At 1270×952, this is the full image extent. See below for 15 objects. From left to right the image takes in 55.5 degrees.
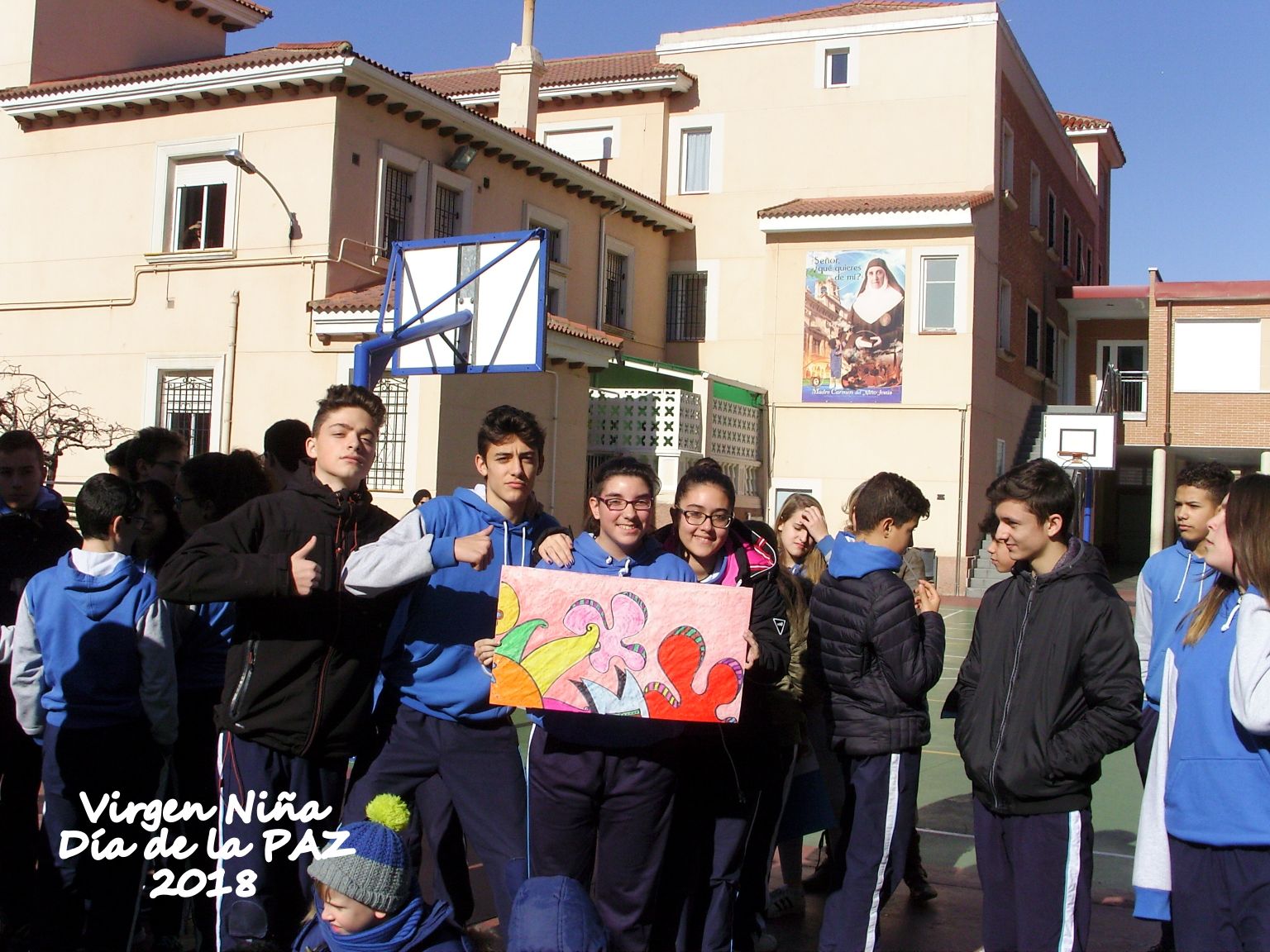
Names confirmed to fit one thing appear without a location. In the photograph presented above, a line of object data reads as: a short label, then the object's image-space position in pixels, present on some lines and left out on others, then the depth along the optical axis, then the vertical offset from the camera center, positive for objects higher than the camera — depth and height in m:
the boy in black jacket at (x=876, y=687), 4.50 -0.70
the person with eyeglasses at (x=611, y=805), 3.97 -1.04
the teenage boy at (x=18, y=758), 4.96 -1.22
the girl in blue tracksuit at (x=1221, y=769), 3.28 -0.71
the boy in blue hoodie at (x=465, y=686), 4.16 -0.70
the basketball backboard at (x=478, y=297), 14.34 +2.24
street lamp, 17.95 +4.68
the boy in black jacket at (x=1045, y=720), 3.86 -0.68
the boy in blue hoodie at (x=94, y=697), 4.42 -0.85
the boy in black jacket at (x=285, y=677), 3.84 -0.65
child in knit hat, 3.12 -1.10
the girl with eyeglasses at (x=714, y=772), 4.41 -1.04
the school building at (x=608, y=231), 19.27 +5.06
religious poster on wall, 26.88 +3.92
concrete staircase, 26.17 -1.51
